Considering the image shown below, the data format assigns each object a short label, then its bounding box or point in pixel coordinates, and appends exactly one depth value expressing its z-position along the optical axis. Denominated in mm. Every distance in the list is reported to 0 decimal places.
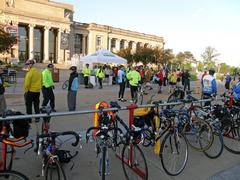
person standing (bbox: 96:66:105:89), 15599
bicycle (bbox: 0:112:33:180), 2661
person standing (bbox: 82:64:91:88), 15409
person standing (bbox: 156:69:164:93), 14655
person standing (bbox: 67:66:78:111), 7215
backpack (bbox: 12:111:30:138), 2969
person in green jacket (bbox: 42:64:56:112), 6872
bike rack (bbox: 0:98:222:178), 2777
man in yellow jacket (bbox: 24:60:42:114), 5939
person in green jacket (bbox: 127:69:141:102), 10083
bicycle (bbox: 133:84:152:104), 10902
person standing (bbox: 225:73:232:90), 18112
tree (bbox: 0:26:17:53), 25655
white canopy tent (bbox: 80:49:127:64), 17531
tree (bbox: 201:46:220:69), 64890
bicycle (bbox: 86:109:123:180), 3060
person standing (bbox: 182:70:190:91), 17043
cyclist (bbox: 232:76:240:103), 5779
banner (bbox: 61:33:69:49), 48920
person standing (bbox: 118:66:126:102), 10701
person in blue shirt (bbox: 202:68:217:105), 6478
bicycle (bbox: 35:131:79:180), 2764
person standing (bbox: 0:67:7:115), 5277
